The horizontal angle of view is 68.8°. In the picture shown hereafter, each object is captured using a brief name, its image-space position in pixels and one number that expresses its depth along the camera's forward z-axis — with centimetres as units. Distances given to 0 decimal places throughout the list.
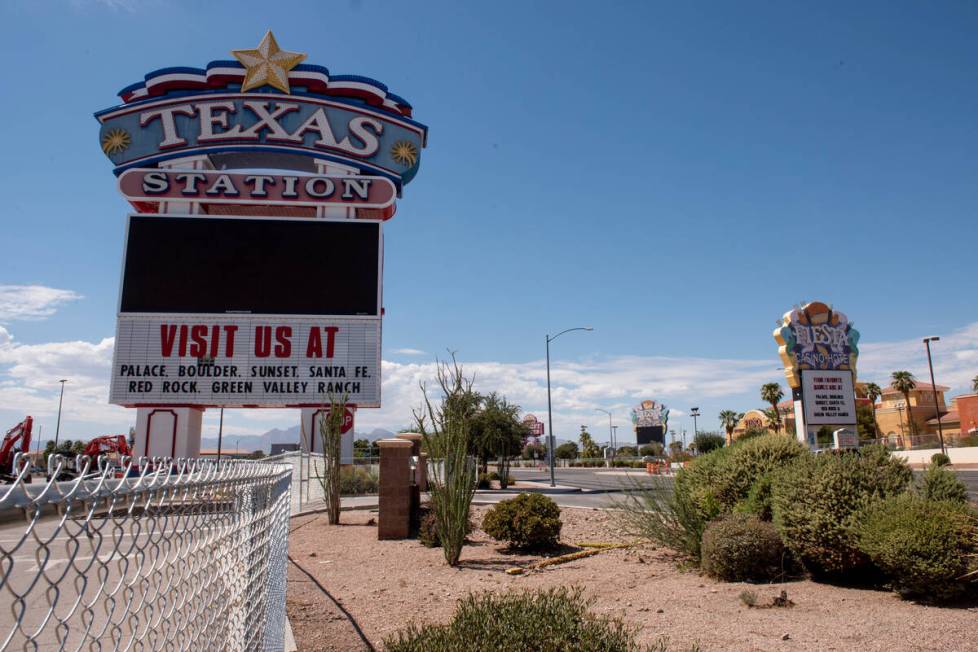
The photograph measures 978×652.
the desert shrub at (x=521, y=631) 393
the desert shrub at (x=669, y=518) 992
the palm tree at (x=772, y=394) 7206
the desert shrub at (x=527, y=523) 1154
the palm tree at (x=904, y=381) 6819
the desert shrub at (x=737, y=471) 1012
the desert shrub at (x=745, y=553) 837
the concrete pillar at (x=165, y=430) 2631
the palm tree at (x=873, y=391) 7544
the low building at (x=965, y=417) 6431
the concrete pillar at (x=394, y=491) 1327
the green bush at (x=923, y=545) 665
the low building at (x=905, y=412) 7456
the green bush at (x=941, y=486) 785
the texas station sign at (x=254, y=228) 2653
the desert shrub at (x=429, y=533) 1202
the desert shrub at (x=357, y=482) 2688
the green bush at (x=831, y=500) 779
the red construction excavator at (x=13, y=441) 3019
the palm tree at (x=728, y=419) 8379
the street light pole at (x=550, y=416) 3637
